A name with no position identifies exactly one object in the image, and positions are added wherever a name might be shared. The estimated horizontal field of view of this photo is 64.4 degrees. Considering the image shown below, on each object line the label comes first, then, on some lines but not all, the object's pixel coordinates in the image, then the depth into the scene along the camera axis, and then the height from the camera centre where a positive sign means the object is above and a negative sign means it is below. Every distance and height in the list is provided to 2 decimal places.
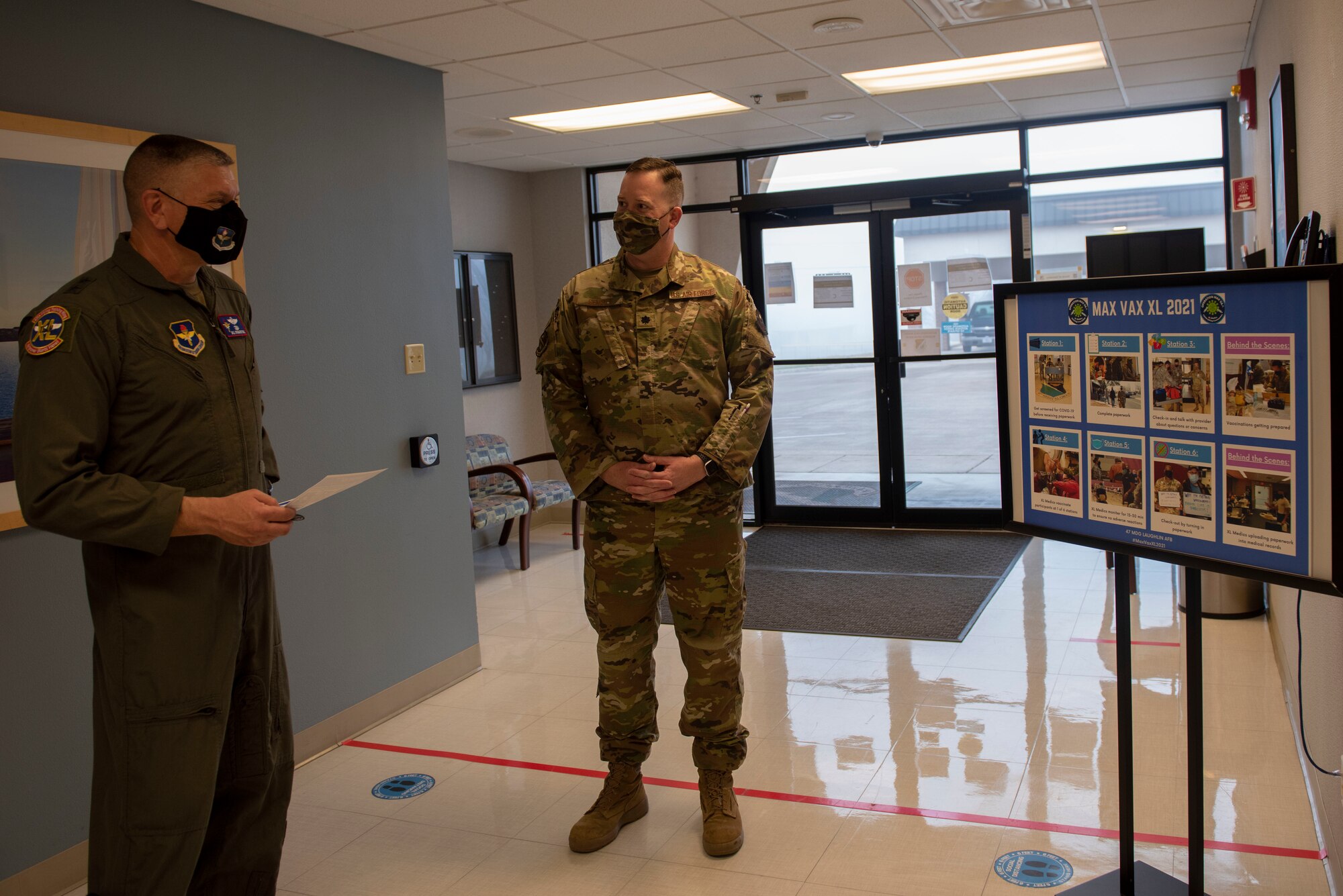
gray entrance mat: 5.09 -1.34
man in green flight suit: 1.92 -0.22
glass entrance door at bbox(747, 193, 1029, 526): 7.04 -0.16
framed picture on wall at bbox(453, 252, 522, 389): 7.05 +0.27
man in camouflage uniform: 2.82 -0.25
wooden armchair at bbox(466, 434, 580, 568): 6.37 -0.85
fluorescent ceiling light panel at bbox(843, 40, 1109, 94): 5.12 +1.30
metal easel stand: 2.04 -0.91
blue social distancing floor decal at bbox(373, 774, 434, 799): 3.43 -1.38
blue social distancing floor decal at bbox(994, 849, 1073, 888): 2.65 -1.37
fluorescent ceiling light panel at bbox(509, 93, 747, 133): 5.71 +1.30
